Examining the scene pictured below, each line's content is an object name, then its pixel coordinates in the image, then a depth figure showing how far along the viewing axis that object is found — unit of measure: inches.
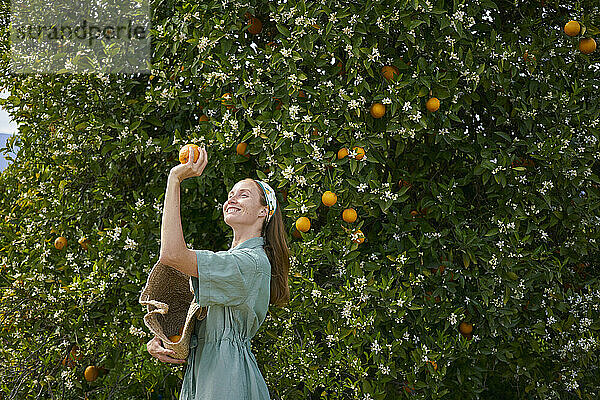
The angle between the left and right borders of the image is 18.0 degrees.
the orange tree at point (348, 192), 383.1
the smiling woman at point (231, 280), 333.7
